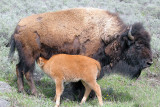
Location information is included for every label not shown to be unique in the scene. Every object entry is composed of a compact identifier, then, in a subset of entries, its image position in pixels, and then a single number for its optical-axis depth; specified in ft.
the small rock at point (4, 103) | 32.70
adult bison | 42.09
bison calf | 37.37
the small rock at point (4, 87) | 39.93
